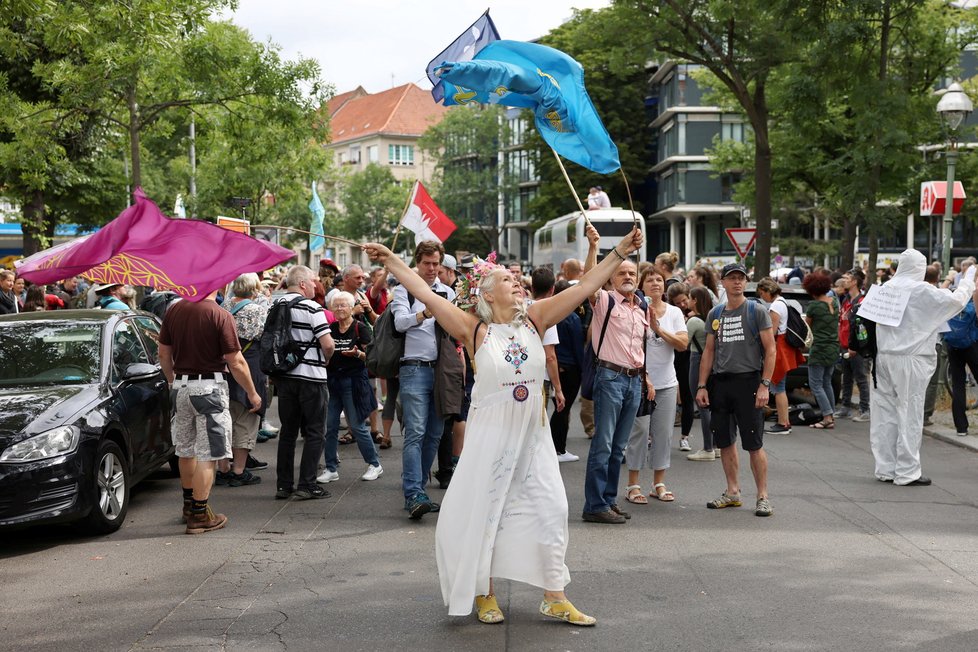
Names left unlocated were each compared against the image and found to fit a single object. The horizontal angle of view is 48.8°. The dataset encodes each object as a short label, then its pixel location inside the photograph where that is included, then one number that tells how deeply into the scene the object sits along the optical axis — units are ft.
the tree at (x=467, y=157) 264.93
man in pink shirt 25.44
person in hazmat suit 31.50
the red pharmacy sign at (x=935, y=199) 62.08
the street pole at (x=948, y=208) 58.08
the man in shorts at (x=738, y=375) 27.02
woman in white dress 17.44
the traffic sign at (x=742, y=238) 79.71
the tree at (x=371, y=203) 279.08
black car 22.89
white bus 114.93
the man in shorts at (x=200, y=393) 24.97
